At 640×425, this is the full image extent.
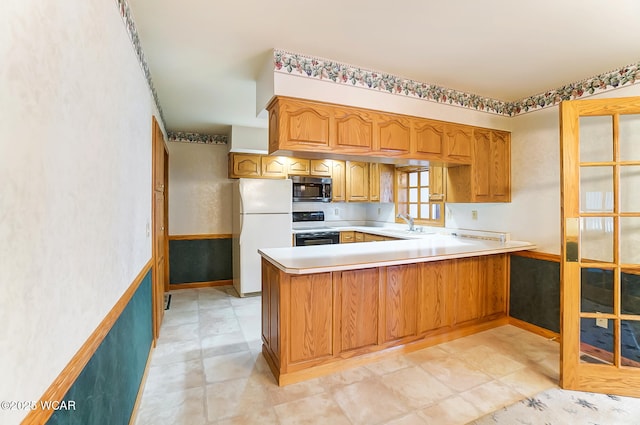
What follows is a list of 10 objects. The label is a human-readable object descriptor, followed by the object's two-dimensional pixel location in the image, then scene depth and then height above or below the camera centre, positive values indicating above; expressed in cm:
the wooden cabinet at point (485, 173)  317 +41
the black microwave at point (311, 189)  469 +35
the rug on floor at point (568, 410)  179 -128
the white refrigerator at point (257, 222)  414 -16
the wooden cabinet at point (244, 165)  439 +69
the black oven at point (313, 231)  456 -32
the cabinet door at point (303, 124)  223 +67
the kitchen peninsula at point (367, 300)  219 -77
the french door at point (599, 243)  210 -24
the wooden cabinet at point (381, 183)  491 +46
